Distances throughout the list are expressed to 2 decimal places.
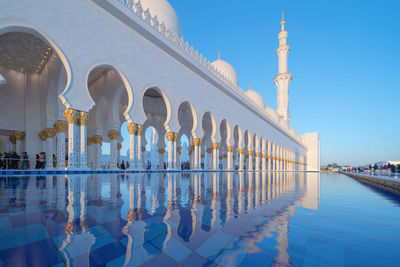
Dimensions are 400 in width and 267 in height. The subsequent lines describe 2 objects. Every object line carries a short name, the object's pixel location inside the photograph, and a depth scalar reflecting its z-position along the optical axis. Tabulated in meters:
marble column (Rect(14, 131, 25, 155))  10.33
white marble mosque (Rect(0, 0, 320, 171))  6.53
